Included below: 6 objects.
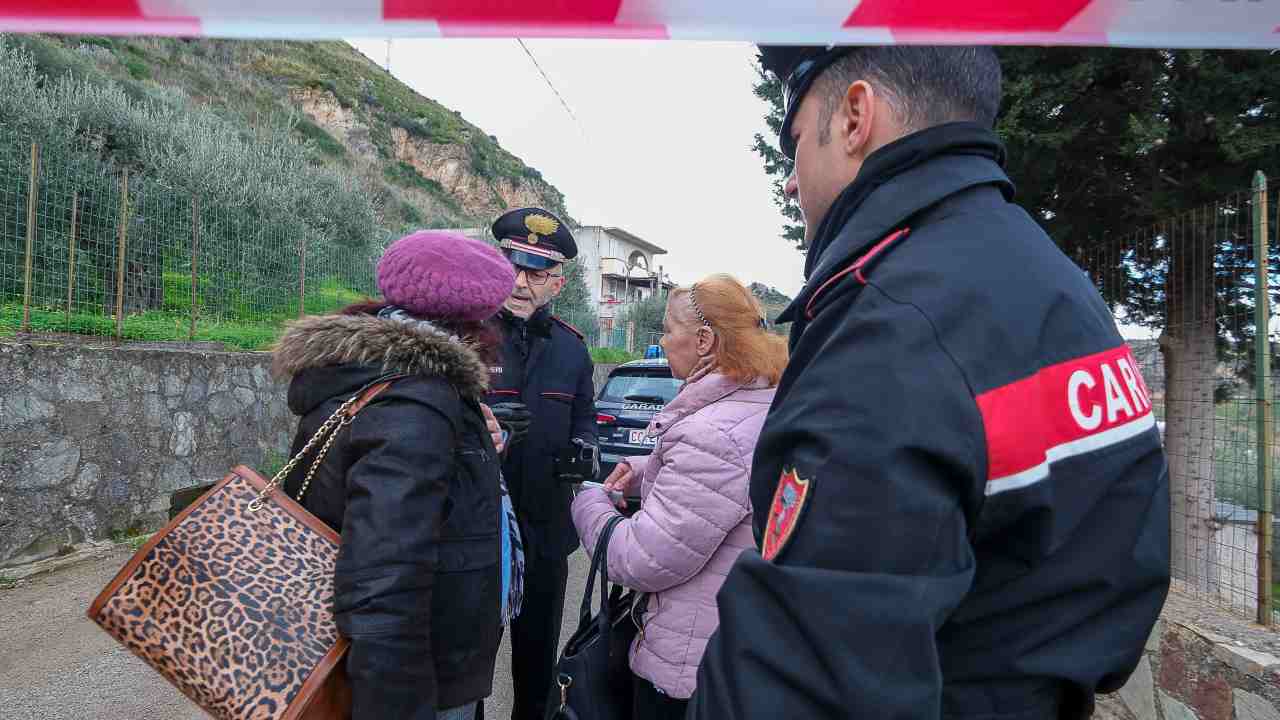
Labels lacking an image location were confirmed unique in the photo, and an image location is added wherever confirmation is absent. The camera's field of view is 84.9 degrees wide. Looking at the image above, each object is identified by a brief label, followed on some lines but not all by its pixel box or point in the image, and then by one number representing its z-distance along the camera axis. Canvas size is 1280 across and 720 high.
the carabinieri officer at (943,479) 0.68
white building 51.22
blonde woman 1.74
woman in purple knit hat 1.49
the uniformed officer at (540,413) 2.75
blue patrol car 6.78
